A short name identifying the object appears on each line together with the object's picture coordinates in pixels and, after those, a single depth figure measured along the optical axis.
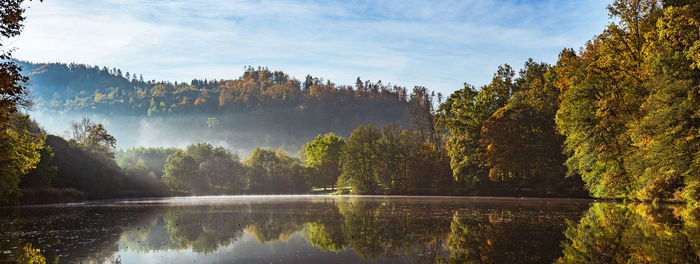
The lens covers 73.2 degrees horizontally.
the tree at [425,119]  83.75
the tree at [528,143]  57.81
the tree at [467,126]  65.69
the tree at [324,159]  121.81
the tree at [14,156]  40.54
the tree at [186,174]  128.25
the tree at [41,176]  54.19
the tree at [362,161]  90.31
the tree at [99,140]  100.62
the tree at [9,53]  15.80
